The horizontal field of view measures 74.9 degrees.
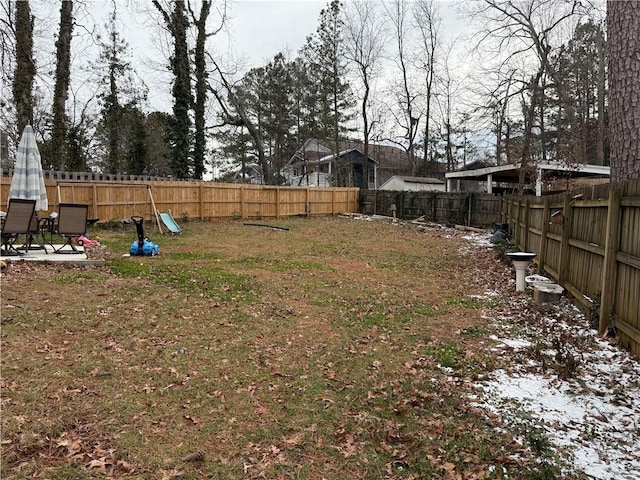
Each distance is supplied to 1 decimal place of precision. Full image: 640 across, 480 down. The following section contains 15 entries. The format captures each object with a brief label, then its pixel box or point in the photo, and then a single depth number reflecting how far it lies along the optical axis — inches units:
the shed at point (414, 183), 1172.5
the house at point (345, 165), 1349.7
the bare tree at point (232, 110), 965.2
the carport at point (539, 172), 644.1
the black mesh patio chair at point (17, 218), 266.5
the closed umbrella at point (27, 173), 293.7
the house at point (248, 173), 1438.2
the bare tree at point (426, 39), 1119.6
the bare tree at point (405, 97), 1153.4
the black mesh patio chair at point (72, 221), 300.7
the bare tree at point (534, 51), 674.8
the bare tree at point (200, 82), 833.5
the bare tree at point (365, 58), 1128.8
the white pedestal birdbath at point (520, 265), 241.8
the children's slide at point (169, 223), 517.0
